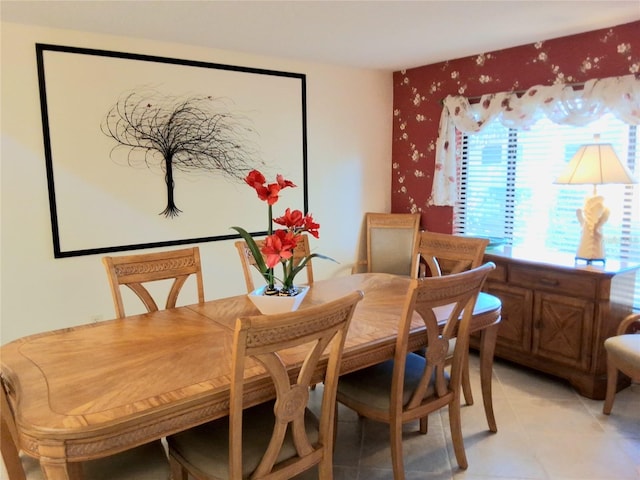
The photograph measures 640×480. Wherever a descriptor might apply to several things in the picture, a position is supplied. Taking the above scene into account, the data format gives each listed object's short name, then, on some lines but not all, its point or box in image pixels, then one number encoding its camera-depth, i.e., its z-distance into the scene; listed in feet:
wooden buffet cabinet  9.41
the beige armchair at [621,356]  8.13
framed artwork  9.89
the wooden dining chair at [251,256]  8.64
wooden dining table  4.23
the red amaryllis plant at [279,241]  6.36
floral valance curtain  9.67
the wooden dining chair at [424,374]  6.17
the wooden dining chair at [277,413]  4.66
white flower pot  6.71
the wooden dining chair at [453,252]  8.66
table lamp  9.39
